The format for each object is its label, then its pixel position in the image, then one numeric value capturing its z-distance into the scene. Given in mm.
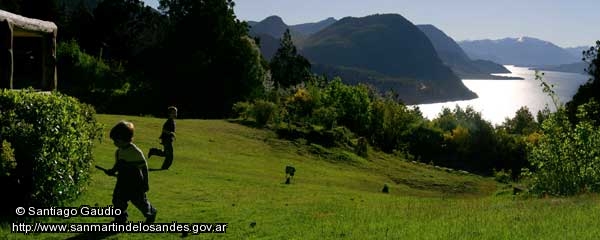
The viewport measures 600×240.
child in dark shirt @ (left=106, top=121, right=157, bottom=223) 12039
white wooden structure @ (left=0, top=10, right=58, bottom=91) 15562
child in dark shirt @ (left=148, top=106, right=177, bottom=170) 23128
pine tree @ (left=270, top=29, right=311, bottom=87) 124312
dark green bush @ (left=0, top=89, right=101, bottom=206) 13055
